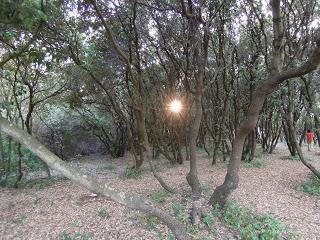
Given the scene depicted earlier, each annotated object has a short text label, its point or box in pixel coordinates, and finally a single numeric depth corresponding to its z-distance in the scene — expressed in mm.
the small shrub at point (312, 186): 5956
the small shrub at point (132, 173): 7540
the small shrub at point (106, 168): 9008
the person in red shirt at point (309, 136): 11640
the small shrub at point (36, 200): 5595
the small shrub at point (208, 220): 4453
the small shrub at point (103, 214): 4777
